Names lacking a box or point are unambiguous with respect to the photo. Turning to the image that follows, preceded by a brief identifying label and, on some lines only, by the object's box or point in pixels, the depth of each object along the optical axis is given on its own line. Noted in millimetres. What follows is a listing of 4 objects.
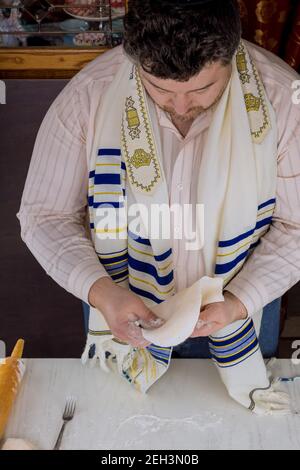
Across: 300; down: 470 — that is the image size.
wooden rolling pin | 1236
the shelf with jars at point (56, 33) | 2123
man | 1247
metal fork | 1193
